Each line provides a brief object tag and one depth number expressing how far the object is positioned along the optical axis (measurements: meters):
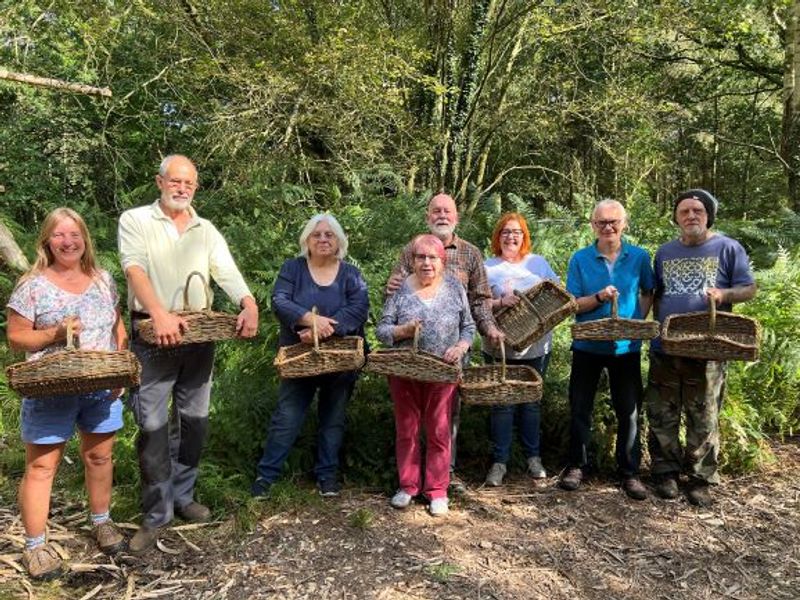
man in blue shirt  4.04
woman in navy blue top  3.83
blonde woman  3.04
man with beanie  3.88
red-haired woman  4.26
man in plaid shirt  4.05
